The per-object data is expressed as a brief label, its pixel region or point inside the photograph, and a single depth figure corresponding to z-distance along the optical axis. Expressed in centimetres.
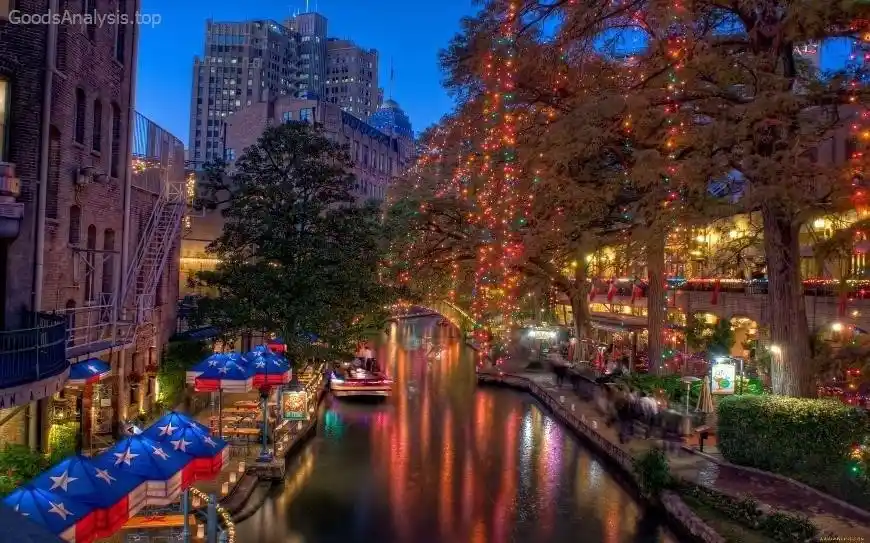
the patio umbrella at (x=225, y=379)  1920
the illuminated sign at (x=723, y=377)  2386
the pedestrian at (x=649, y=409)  2362
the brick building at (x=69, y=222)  1461
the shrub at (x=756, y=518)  1338
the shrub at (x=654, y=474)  1778
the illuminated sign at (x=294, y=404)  2472
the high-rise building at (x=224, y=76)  17775
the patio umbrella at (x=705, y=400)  2426
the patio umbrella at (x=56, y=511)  825
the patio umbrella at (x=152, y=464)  1034
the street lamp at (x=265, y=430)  1998
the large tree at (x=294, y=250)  2680
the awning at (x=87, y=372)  1651
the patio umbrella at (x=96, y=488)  888
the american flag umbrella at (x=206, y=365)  1989
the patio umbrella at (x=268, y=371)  2073
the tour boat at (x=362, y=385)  3491
